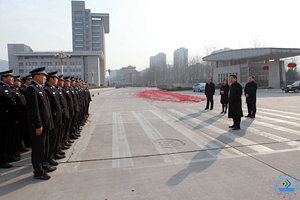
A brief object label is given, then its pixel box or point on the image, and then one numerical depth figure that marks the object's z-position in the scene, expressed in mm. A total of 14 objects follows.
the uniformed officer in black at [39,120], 3660
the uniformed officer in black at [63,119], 4778
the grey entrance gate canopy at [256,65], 37438
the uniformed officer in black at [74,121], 6016
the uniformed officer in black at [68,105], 5406
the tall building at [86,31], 124000
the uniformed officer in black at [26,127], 5523
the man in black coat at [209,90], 12531
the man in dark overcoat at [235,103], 7371
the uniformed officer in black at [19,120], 4859
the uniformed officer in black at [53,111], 4273
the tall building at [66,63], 106688
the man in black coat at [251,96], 9711
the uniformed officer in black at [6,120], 4496
